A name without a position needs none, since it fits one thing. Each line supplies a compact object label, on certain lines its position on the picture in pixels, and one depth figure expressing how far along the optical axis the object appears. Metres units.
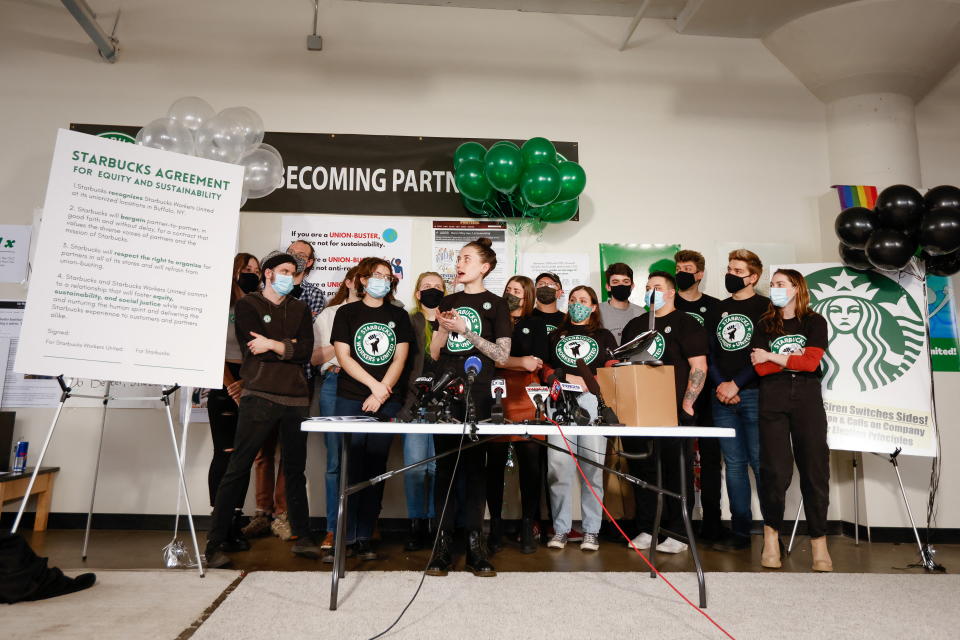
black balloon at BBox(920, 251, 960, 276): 3.52
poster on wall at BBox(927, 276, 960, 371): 3.97
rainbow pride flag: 4.16
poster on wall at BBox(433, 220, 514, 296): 4.22
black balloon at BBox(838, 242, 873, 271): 3.69
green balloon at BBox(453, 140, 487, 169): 3.96
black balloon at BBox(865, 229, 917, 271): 3.40
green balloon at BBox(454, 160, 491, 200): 3.91
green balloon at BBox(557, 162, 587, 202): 3.87
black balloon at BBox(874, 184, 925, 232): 3.40
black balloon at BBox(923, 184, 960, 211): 3.32
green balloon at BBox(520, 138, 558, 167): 3.84
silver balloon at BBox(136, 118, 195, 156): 3.23
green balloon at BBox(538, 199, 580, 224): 4.05
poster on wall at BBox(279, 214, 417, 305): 4.16
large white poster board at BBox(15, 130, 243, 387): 2.56
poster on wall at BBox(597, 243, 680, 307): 4.31
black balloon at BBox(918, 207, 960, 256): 3.26
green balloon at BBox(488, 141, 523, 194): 3.72
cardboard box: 2.49
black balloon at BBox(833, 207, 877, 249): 3.54
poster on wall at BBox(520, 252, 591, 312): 4.27
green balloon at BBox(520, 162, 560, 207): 3.68
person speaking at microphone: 2.72
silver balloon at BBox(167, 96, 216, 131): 3.30
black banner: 4.25
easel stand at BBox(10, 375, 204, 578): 2.47
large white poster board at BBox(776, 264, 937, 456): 3.55
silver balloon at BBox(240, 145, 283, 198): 3.52
